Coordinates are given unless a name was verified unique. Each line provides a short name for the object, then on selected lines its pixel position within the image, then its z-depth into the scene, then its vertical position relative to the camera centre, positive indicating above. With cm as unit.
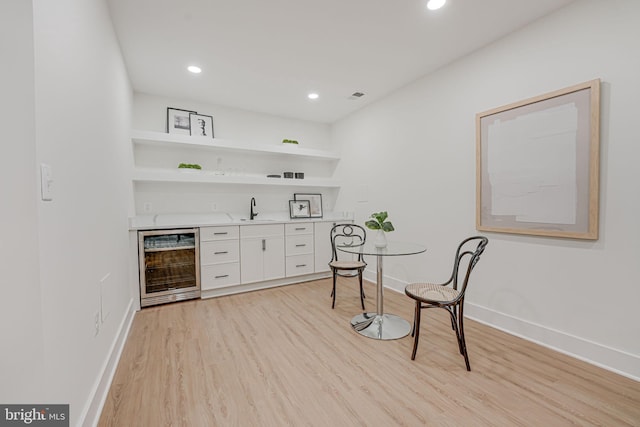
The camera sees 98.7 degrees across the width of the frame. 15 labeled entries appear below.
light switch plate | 97 +10
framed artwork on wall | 196 +33
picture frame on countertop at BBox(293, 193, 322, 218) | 470 +10
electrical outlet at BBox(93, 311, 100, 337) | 159 -66
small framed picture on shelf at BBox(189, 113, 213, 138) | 382 +118
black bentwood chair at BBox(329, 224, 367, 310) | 300 -66
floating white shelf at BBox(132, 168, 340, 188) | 335 +41
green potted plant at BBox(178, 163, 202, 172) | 364 +55
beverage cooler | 308 -67
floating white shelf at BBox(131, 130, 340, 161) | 333 +88
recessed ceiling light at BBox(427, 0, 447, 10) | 201 +150
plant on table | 251 -18
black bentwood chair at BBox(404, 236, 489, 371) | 191 -66
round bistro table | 239 -109
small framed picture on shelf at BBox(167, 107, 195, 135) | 367 +118
